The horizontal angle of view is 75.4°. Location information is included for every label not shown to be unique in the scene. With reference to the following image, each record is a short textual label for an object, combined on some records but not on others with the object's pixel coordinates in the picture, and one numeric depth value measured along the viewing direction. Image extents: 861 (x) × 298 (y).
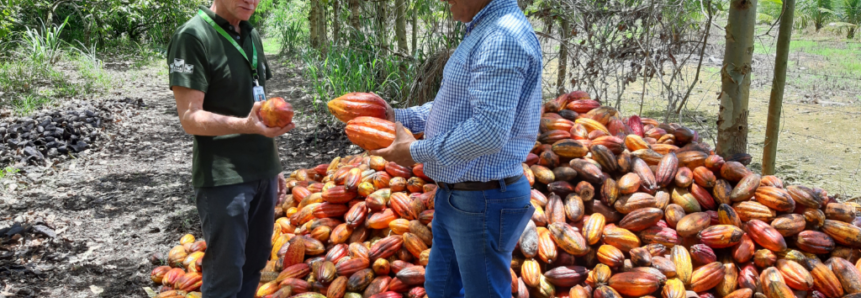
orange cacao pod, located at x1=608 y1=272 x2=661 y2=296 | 2.57
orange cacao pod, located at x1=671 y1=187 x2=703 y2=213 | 2.99
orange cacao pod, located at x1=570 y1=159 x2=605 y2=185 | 3.07
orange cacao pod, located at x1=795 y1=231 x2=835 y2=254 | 2.79
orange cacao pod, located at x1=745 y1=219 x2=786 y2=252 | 2.75
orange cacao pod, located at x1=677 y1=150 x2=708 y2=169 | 3.19
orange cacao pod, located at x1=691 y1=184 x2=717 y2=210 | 3.03
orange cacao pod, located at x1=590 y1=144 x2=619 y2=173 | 3.16
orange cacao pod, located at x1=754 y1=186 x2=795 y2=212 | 2.89
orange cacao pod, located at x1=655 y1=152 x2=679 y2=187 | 3.07
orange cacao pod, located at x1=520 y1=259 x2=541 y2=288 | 2.67
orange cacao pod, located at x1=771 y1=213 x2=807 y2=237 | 2.82
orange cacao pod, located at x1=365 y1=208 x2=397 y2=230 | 3.23
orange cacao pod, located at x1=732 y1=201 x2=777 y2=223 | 2.89
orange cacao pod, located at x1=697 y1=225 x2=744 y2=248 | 2.76
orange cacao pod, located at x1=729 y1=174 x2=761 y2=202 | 2.97
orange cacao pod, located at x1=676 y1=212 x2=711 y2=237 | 2.81
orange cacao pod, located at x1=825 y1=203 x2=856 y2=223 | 2.91
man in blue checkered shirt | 1.61
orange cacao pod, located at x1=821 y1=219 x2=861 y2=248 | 2.80
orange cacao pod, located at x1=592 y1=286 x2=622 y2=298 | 2.58
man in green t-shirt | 2.03
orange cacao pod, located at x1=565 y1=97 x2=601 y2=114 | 3.91
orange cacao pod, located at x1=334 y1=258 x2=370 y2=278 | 2.98
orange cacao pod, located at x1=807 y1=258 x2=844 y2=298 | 2.59
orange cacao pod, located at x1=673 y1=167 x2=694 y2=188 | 3.04
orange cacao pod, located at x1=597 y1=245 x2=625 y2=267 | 2.72
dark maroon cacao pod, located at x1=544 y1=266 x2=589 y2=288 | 2.69
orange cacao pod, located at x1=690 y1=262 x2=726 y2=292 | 2.66
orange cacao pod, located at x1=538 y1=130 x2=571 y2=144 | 3.45
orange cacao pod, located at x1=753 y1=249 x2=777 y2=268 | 2.75
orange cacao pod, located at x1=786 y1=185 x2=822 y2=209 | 2.93
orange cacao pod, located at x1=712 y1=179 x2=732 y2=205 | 3.02
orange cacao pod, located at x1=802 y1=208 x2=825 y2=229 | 2.88
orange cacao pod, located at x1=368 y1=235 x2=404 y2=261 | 3.03
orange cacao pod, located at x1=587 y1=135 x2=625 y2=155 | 3.27
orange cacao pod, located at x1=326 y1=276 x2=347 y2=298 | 2.88
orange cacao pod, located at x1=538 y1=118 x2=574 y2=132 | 3.57
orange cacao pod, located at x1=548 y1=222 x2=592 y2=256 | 2.75
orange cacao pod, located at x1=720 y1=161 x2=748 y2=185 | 3.08
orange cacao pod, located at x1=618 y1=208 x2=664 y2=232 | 2.85
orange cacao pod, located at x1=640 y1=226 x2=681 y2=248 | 2.84
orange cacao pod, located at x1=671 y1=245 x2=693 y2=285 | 2.67
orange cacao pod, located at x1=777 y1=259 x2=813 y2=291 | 2.61
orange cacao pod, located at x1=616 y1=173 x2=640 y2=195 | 2.97
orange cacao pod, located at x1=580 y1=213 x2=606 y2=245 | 2.80
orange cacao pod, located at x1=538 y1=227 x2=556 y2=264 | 2.73
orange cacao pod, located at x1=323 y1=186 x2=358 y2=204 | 3.51
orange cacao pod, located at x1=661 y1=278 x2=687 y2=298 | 2.52
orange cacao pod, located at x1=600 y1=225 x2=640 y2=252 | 2.81
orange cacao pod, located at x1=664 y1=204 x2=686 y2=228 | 2.90
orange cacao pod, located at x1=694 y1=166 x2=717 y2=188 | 3.08
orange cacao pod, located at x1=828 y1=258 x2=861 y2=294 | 2.57
